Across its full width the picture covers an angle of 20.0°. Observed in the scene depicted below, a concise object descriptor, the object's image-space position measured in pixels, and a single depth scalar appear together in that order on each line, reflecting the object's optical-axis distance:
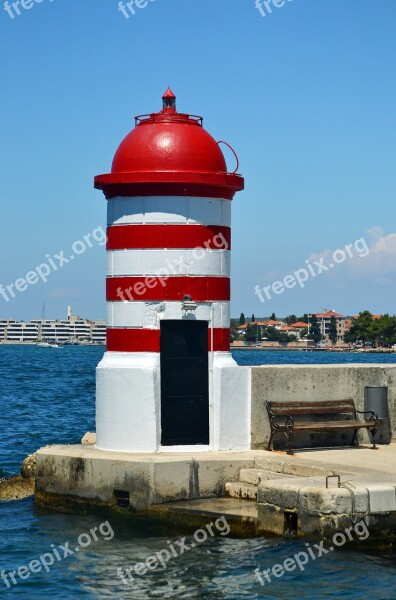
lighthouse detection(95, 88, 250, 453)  15.92
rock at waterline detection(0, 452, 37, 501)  17.34
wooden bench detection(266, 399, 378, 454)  16.28
